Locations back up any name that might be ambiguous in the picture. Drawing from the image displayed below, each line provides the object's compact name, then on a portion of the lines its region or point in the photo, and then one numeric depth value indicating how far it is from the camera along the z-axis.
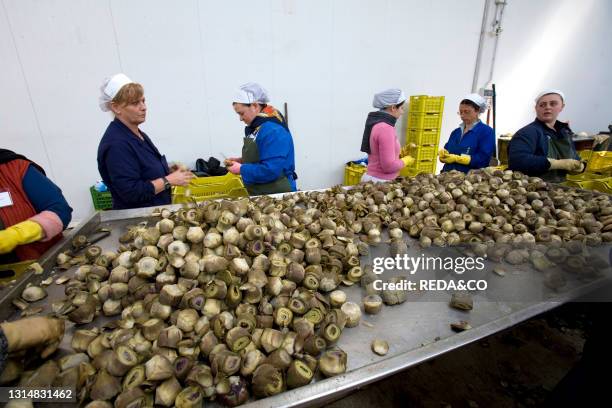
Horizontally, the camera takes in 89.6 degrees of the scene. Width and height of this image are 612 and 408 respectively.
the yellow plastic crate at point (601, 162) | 3.02
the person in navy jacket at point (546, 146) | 2.74
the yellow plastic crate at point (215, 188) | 2.82
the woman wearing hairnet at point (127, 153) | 2.05
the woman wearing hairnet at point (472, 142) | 3.29
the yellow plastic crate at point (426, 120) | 5.27
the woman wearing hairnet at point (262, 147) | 2.54
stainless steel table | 0.99
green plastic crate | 3.72
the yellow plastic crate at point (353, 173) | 4.85
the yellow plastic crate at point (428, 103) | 5.16
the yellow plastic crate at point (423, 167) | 5.36
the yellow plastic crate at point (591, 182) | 2.67
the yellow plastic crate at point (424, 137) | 5.35
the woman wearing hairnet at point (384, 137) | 2.90
